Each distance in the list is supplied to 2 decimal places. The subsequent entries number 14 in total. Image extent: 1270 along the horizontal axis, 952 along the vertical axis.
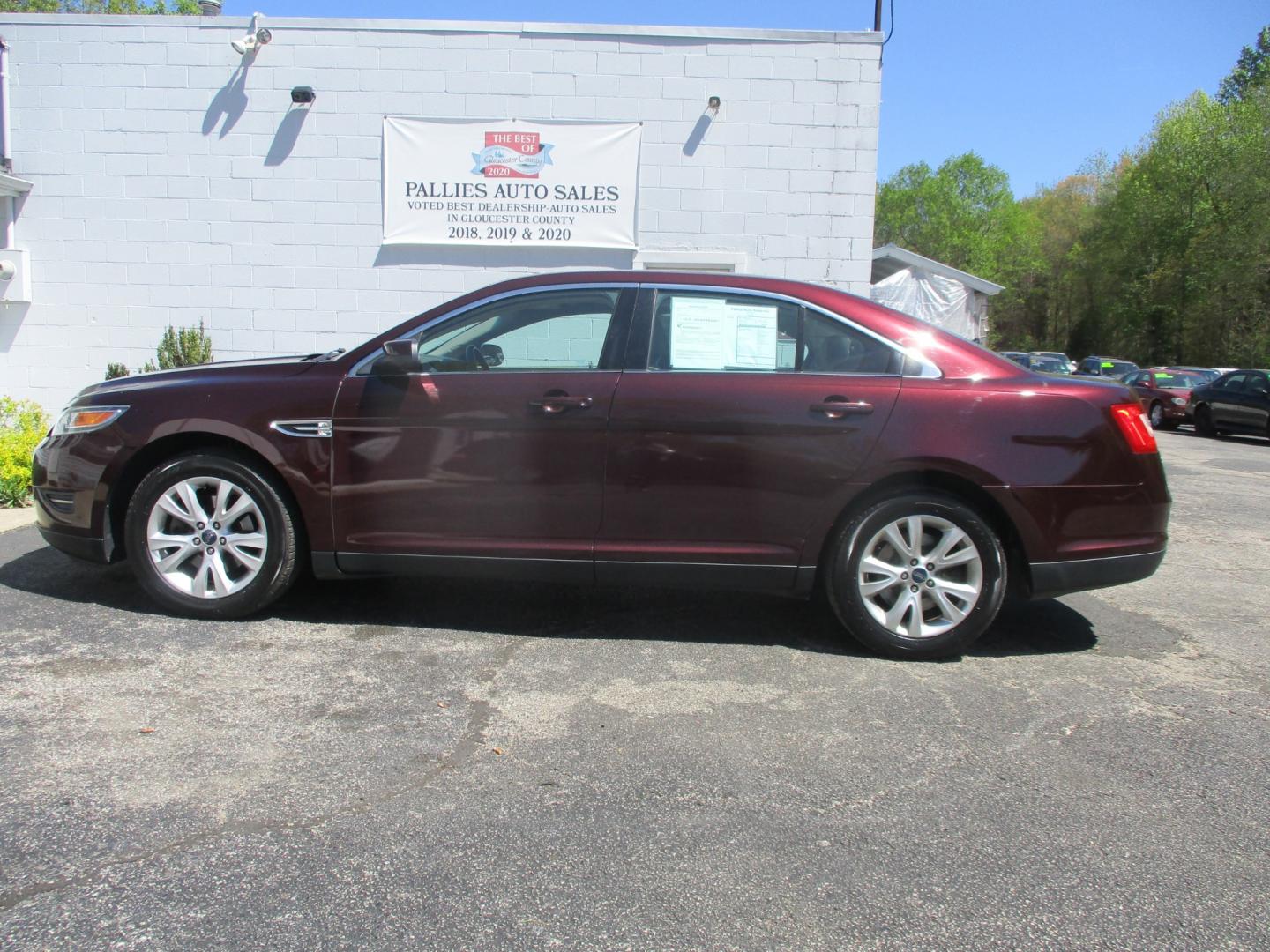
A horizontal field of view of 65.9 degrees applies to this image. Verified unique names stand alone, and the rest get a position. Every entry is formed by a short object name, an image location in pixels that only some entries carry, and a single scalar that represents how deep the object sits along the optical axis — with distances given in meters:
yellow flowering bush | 7.38
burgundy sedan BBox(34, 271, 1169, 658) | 4.29
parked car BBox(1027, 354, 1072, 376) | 33.31
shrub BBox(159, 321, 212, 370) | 10.03
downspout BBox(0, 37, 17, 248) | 10.16
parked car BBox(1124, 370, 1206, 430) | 22.20
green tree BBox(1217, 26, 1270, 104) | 54.81
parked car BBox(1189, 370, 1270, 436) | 19.03
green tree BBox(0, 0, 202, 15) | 33.37
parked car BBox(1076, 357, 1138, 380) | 28.92
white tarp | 19.23
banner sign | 10.19
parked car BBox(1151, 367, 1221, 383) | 24.90
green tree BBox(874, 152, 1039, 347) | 67.44
